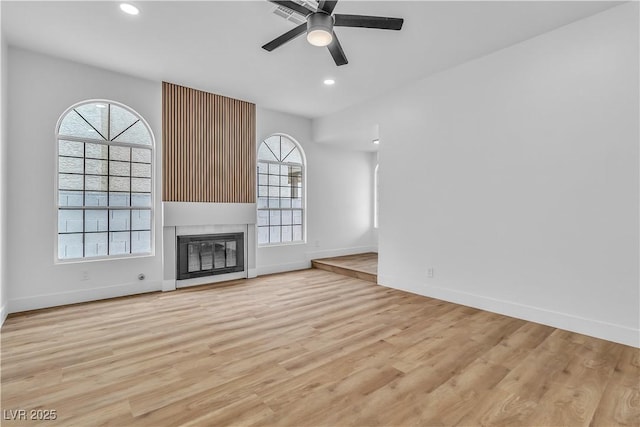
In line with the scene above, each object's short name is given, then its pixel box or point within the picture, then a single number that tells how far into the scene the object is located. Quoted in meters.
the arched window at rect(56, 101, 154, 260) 4.16
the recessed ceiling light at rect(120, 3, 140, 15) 2.90
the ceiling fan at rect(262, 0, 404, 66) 2.54
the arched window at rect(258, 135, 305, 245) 6.14
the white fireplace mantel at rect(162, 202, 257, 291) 4.86
